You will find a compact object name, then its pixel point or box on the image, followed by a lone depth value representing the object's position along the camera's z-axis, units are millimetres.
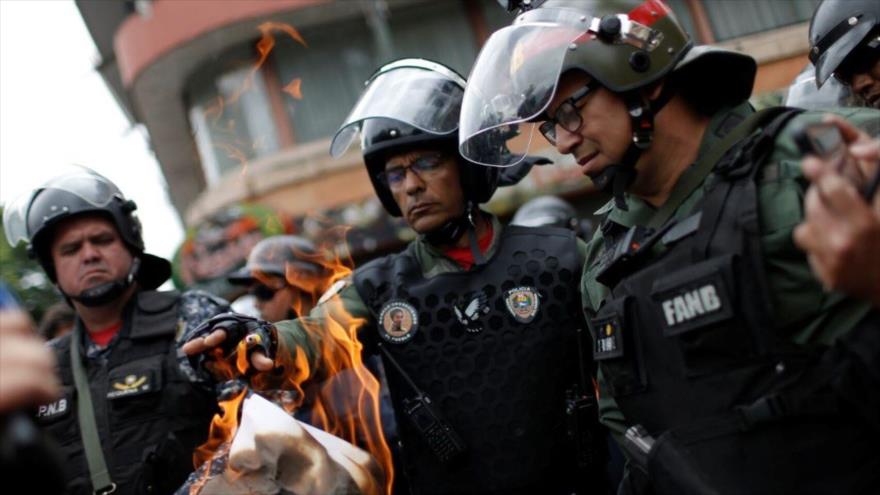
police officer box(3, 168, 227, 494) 3527
